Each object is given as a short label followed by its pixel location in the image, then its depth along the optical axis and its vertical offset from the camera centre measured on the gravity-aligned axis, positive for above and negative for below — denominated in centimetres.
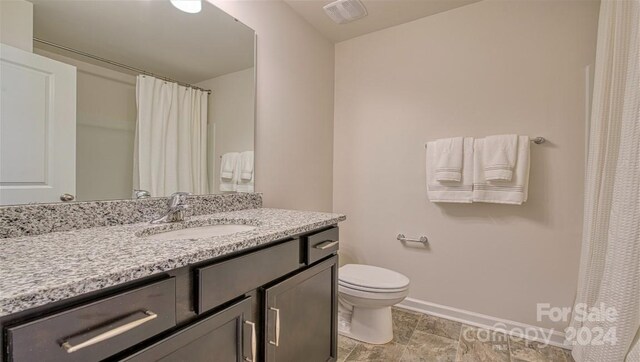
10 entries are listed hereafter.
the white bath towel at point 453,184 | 189 -4
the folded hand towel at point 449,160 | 191 +13
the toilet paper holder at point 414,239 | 212 -47
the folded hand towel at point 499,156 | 174 +15
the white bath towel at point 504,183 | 172 -2
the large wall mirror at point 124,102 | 90 +29
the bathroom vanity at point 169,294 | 49 -28
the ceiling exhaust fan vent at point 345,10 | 191 +116
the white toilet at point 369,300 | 164 -73
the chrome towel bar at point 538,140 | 174 +25
